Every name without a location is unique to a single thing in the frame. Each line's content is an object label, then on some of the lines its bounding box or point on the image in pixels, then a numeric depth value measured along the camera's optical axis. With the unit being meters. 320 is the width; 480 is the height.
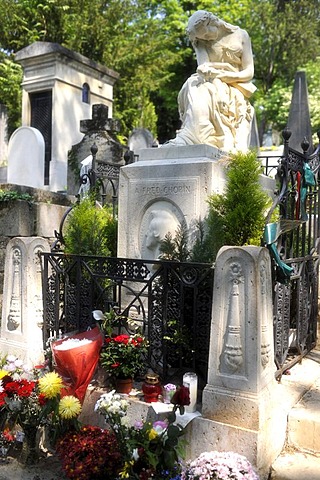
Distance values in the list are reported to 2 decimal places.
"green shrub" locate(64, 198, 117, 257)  4.73
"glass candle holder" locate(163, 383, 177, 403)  3.21
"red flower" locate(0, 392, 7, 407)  3.39
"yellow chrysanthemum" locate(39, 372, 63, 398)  3.30
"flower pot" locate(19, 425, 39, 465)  3.41
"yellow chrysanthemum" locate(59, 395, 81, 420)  3.24
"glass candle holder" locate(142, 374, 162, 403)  3.41
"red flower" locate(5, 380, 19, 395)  3.39
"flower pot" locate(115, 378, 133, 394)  3.58
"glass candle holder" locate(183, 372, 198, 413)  3.19
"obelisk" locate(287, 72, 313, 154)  11.84
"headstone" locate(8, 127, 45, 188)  10.84
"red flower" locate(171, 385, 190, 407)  2.91
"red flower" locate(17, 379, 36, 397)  3.36
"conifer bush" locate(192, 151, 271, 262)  3.85
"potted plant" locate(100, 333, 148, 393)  3.57
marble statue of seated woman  5.08
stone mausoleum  14.57
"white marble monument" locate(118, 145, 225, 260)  4.36
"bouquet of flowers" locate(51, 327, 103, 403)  3.43
